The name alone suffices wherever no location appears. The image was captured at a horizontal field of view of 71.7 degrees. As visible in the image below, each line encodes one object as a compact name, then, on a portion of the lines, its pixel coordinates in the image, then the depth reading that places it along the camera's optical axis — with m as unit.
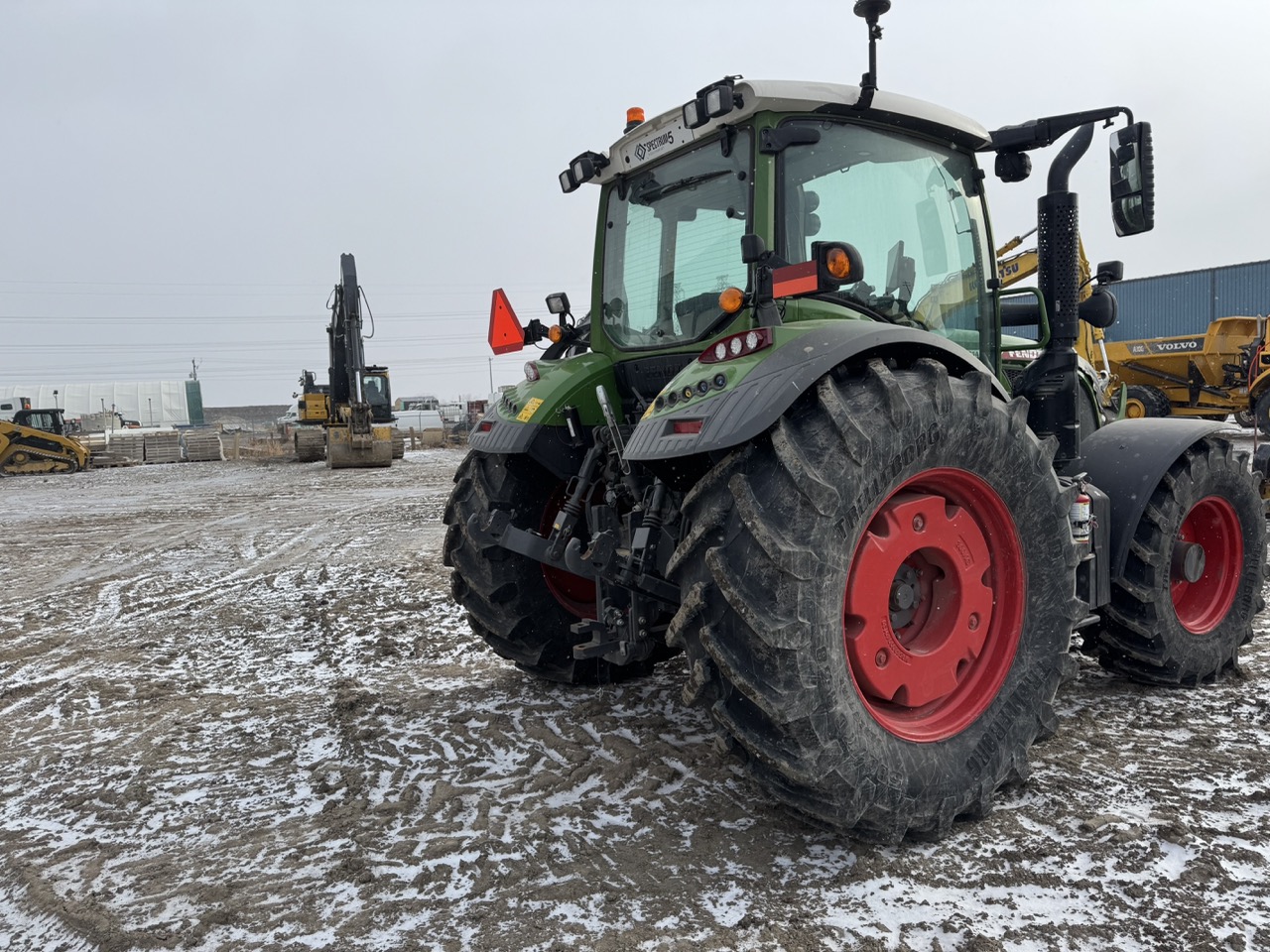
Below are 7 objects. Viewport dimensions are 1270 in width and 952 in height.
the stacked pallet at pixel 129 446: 28.11
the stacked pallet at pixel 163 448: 28.73
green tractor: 2.30
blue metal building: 26.28
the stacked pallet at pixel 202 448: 29.02
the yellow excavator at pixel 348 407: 21.19
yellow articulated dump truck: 16.00
